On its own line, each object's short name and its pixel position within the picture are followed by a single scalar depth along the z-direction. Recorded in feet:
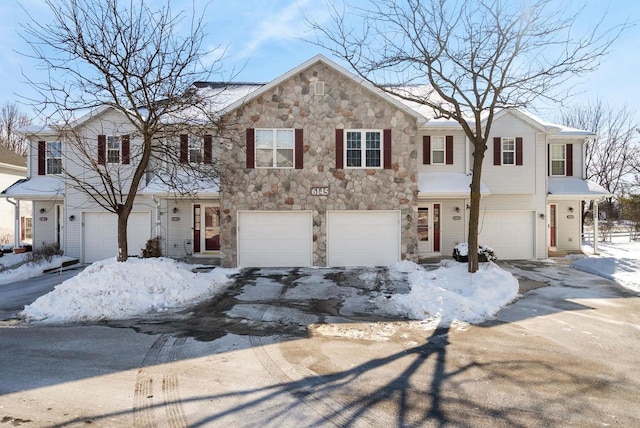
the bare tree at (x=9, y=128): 127.03
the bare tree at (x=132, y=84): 34.14
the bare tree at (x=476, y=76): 35.91
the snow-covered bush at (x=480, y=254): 46.32
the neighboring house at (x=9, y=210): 76.74
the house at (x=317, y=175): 46.32
